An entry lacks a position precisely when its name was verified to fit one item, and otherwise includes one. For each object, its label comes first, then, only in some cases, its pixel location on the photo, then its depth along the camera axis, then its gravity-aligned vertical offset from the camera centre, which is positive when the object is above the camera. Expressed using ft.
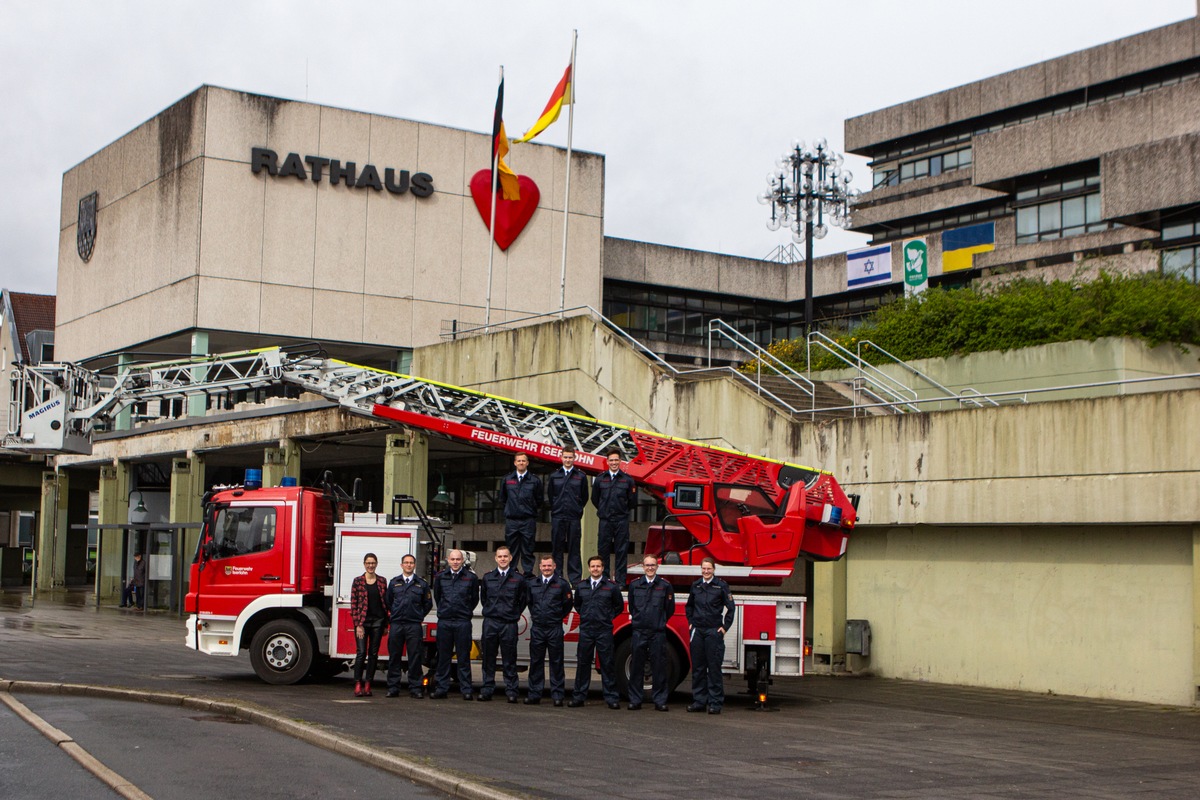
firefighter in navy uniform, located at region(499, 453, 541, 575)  57.16 +0.78
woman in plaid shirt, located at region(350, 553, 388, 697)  55.21 -3.74
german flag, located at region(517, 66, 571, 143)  112.57 +34.91
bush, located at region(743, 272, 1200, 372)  84.84 +14.61
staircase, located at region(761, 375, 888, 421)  82.17 +8.46
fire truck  58.03 -0.37
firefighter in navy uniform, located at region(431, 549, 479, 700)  54.24 -3.40
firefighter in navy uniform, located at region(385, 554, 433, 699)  54.80 -3.66
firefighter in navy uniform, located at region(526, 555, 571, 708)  53.78 -3.74
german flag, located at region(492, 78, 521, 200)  116.67 +32.86
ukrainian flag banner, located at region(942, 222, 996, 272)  222.89 +47.77
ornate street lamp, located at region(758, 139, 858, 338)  158.61 +39.72
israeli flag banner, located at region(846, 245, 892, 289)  214.90 +42.02
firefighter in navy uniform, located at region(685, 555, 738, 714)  52.60 -3.77
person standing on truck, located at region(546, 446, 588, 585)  58.18 +0.72
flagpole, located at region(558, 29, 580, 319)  112.35 +33.39
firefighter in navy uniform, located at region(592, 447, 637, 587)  57.21 +0.91
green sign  146.30 +29.40
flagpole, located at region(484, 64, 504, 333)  117.51 +31.48
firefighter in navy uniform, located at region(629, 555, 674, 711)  53.31 -3.76
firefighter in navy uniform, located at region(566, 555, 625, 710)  53.57 -3.82
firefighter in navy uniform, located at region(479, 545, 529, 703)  54.03 -3.24
